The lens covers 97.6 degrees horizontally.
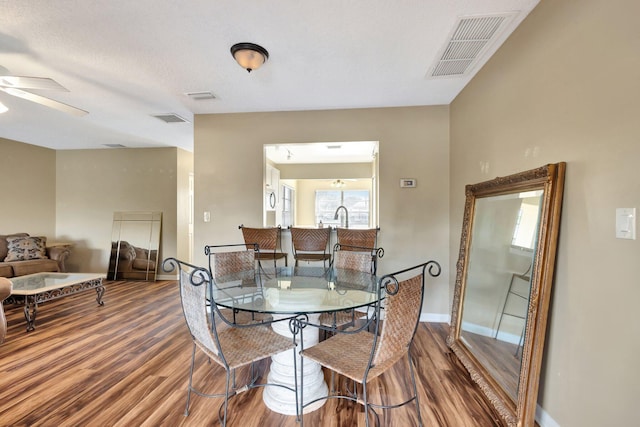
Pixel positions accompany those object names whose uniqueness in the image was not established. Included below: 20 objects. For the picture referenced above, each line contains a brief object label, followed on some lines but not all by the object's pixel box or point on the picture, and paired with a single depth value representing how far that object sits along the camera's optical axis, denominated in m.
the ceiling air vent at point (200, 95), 2.91
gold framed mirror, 1.46
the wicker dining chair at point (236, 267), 2.35
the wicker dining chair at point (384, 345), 1.32
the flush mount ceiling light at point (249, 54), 2.04
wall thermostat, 3.21
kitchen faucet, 7.31
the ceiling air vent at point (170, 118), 3.57
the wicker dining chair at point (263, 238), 3.04
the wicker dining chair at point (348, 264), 1.96
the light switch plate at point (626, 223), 1.08
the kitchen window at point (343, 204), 7.95
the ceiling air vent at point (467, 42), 1.82
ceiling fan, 2.02
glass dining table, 1.57
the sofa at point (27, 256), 4.03
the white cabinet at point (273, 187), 5.54
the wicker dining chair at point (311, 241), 3.02
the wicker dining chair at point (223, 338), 1.39
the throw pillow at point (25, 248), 4.23
